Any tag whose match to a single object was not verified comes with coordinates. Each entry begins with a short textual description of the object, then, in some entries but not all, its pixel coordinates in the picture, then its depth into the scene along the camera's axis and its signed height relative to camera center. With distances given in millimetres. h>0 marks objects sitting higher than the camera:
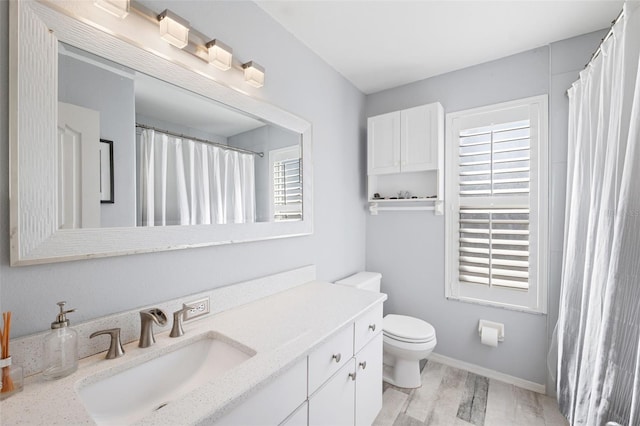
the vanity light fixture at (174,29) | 1092 +748
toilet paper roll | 2080 -973
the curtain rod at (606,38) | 1178 +857
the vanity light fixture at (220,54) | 1277 +749
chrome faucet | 1001 -425
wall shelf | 2350 +53
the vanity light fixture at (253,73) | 1464 +750
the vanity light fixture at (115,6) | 947 +721
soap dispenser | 793 -424
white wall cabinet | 2256 +480
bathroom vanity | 705 -517
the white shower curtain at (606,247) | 1018 -159
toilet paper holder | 2128 -920
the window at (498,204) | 2020 +56
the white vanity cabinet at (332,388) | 870 -716
